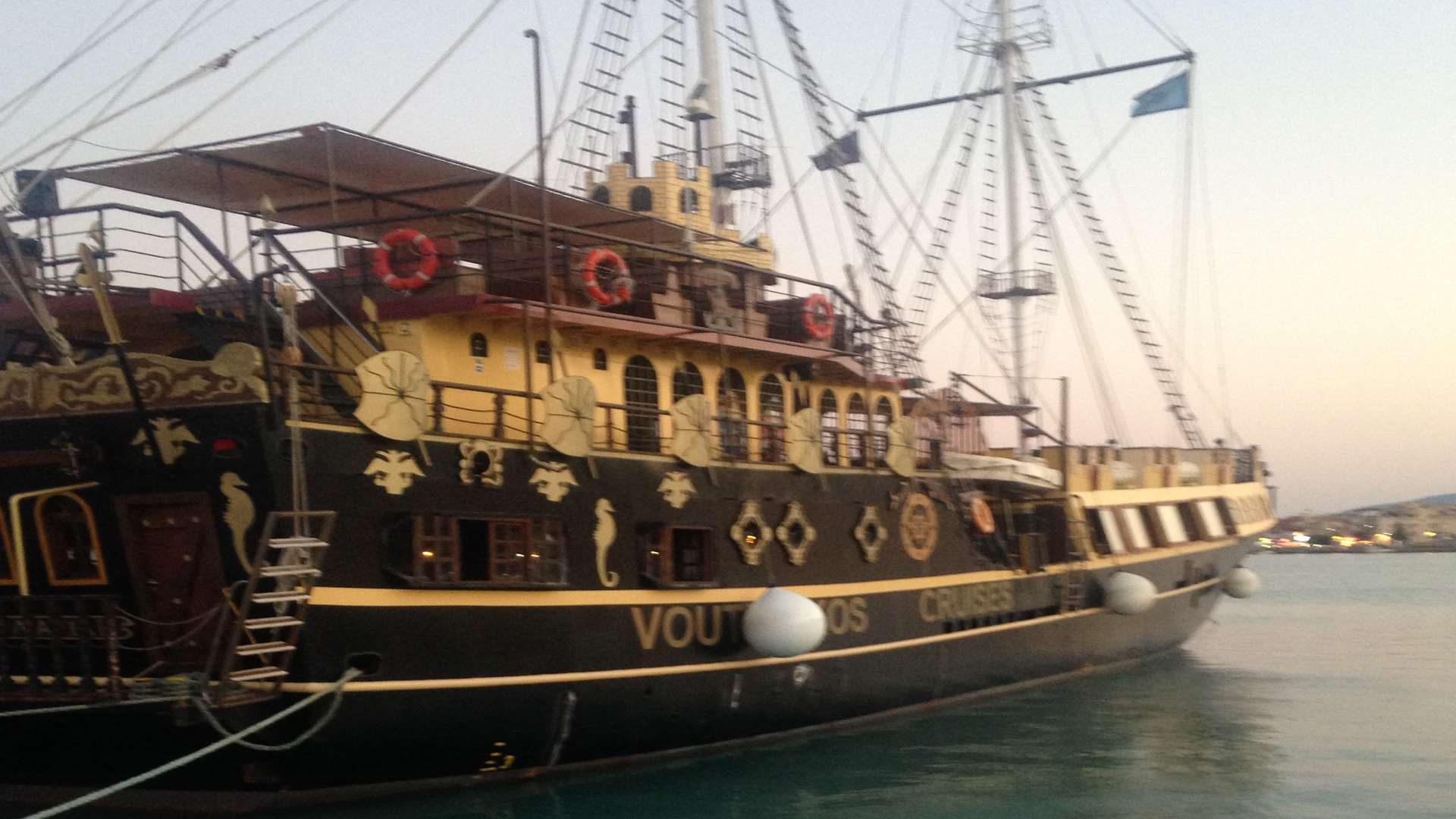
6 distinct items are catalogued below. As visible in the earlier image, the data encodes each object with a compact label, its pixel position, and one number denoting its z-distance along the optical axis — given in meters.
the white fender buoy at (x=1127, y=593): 20.73
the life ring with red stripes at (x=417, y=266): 12.94
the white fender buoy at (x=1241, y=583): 25.53
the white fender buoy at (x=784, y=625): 13.60
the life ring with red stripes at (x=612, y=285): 13.98
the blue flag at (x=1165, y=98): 27.42
